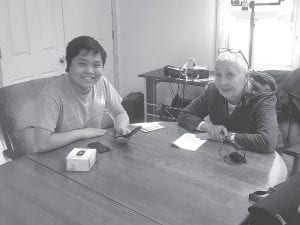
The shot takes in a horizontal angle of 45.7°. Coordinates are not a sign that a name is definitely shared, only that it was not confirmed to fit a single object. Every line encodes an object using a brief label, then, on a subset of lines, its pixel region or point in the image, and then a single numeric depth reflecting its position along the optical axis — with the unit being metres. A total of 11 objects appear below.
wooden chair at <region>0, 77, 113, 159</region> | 2.03
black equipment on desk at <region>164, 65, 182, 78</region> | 3.19
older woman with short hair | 1.81
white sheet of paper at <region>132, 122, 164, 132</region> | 2.03
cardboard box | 1.54
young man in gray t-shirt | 1.79
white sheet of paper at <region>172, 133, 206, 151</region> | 1.79
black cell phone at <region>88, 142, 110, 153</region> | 1.75
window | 3.12
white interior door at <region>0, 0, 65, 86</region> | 3.07
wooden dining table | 1.24
